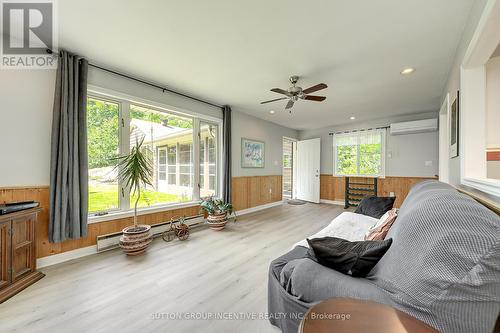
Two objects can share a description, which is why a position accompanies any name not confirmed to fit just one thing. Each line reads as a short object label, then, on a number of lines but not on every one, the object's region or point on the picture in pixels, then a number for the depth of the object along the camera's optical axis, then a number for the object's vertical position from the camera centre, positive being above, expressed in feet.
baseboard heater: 8.45 -3.39
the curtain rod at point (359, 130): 17.22 +3.57
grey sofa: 2.18 -1.34
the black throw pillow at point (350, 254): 3.35 -1.64
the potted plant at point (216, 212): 11.51 -2.78
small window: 17.35 +1.37
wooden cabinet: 5.65 -2.75
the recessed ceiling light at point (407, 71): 8.64 +4.46
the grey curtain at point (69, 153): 7.28 +0.52
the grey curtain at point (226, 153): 13.91 +1.01
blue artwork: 15.77 +1.17
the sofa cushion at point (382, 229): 4.89 -1.64
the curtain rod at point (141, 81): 8.41 +4.47
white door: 20.47 -0.22
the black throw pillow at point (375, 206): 8.74 -1.84
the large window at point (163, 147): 10.32 +1.19
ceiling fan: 8.60 +3.50
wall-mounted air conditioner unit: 14.49 +3.23
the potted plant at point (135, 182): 8.14 -0.70
